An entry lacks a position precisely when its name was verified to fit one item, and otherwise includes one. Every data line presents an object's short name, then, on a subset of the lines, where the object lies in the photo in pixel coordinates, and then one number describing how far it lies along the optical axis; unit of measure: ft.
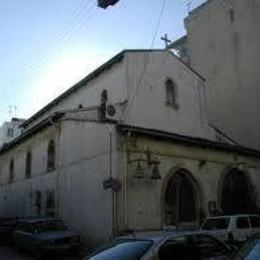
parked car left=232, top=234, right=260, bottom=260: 14.96
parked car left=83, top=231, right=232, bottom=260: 18.70
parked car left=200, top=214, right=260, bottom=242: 41.77
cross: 76.71
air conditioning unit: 55.52
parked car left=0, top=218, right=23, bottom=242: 57.79
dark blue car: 42.79
